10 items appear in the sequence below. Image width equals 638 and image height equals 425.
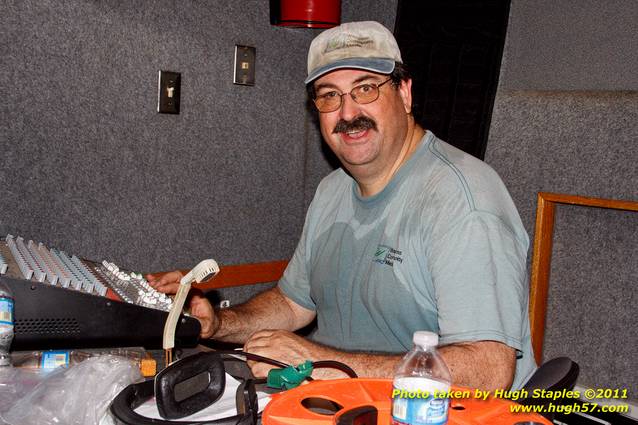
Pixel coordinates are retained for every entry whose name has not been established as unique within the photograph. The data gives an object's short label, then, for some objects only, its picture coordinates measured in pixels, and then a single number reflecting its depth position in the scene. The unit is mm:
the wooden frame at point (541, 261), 1871
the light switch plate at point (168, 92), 1816
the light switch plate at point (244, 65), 1996
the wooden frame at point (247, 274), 2049
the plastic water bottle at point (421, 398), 710
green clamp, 989
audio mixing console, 1014
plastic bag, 865
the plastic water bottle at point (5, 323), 974
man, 1172
